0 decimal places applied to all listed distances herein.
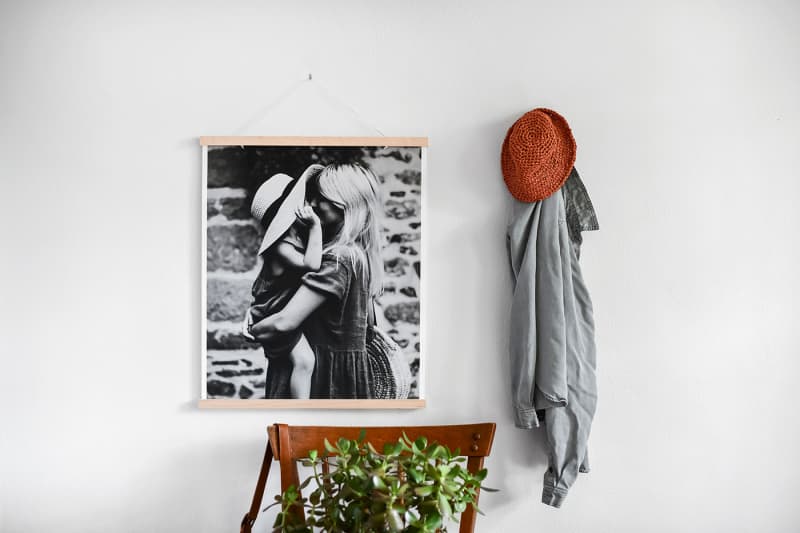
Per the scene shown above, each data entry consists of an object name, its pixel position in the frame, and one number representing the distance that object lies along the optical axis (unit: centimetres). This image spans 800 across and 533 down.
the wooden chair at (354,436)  155
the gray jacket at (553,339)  161
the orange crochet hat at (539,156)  165
